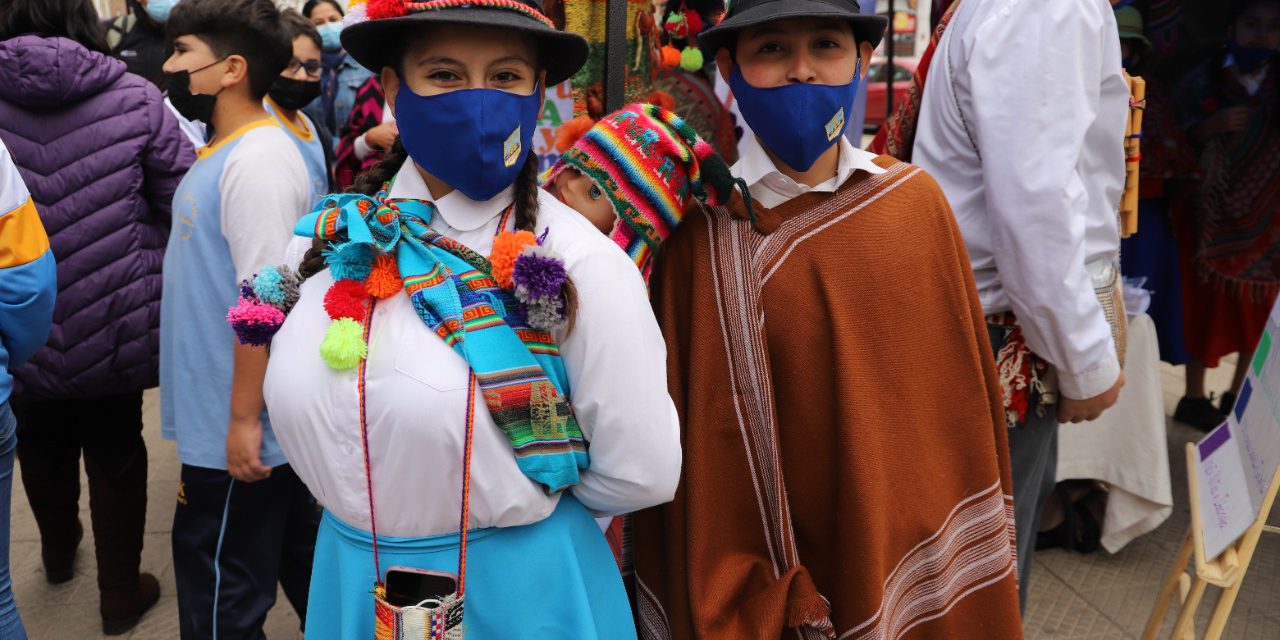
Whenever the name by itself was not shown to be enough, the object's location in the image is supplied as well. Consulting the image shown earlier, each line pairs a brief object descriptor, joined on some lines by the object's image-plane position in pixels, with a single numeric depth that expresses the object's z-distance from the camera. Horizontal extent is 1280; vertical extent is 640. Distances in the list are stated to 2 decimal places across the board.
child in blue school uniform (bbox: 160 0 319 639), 2.41
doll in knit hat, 1.68
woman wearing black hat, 1.47
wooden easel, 2.19
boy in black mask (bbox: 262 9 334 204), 2.98
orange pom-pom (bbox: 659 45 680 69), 3.34
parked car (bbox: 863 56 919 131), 13.29
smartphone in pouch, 1.54
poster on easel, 2.23
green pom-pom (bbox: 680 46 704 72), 3.48
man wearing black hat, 1.85
